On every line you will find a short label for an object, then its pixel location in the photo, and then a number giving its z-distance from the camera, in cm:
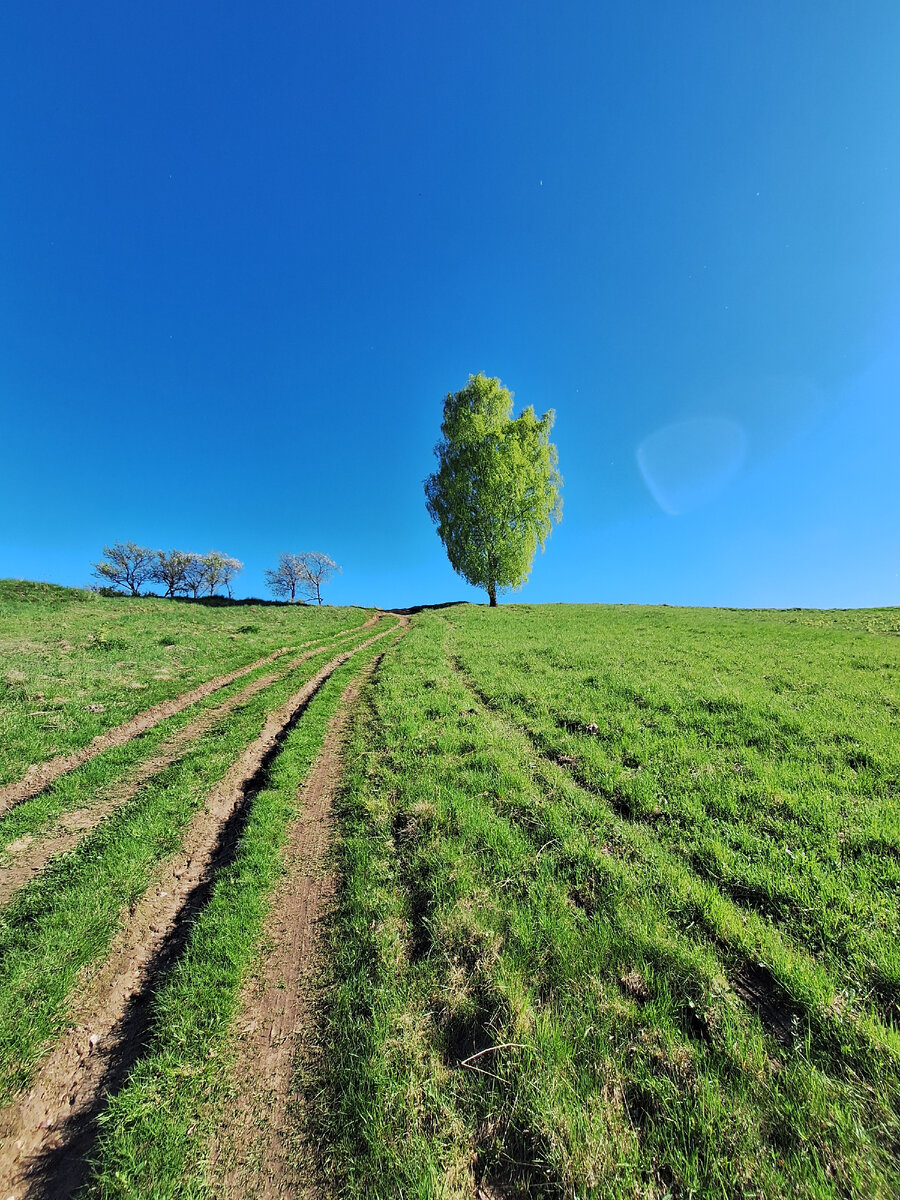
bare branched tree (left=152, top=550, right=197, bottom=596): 8112
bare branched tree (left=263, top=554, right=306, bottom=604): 8294
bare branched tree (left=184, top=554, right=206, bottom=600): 8362
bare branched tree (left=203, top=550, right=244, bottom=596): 8556
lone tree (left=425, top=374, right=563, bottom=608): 3631
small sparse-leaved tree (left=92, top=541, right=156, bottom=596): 7725
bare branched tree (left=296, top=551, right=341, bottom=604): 8319
